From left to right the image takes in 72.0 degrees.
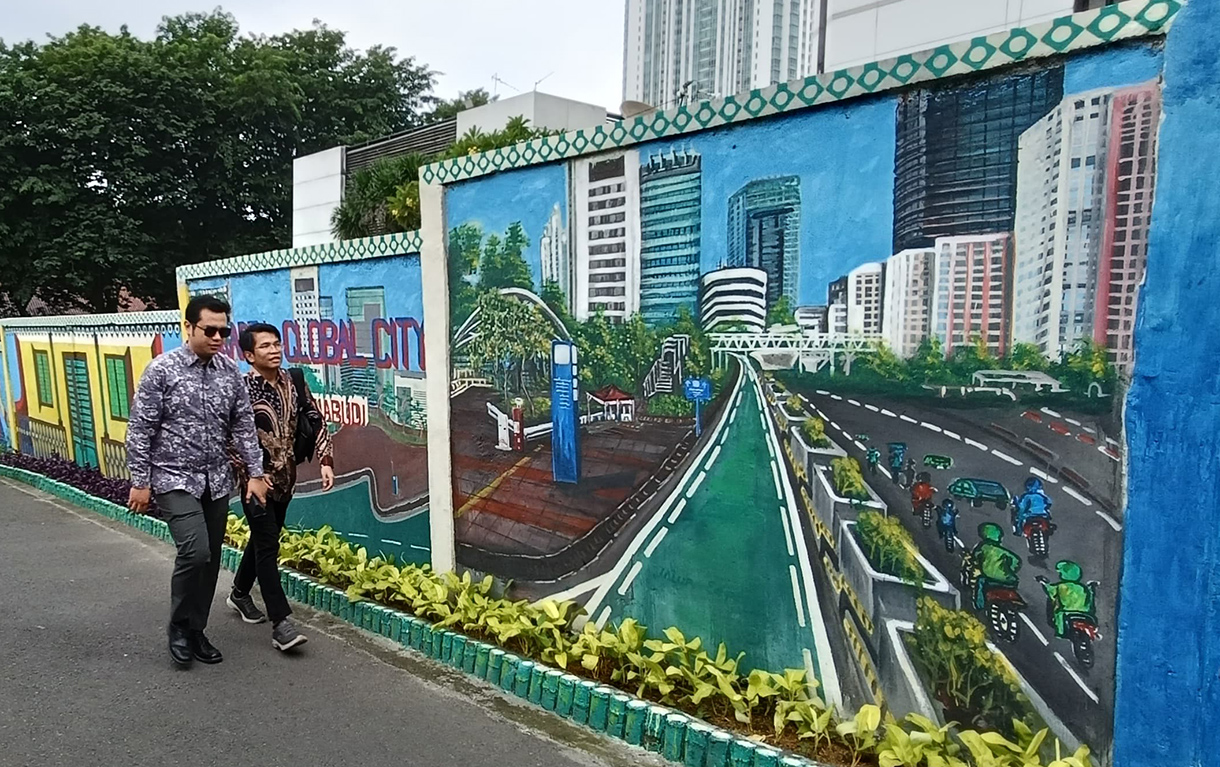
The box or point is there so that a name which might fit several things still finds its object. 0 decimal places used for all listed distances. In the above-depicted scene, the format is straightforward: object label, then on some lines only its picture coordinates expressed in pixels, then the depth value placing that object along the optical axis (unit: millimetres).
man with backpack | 4195
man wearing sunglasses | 3785
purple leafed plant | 7750
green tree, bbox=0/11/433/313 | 18422
